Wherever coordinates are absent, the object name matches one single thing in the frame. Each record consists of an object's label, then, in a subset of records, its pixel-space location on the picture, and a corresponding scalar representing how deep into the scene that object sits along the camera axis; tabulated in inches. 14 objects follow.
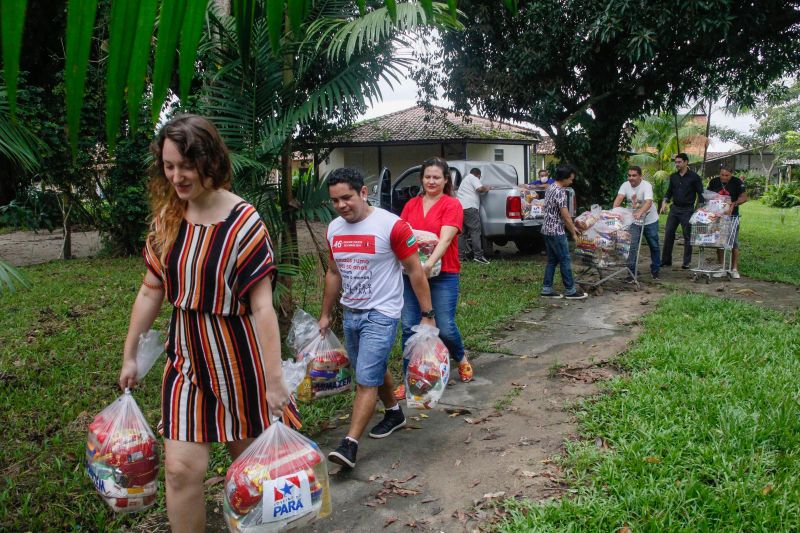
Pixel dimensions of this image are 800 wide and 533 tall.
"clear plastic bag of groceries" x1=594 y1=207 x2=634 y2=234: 345.4
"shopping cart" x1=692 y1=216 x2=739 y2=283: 368.5
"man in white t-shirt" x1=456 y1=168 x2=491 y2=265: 477.1
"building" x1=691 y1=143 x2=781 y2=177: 1850.4
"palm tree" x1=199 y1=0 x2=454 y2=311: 190.5
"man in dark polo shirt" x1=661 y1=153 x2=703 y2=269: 417.4
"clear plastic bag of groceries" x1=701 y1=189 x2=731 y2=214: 371.2
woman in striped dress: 98.3
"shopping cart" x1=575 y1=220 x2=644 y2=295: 352.2
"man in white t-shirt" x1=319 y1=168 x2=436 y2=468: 152.6
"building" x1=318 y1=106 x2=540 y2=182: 1092.5
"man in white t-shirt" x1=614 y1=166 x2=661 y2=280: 385.7
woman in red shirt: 190.7
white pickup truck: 480.1
